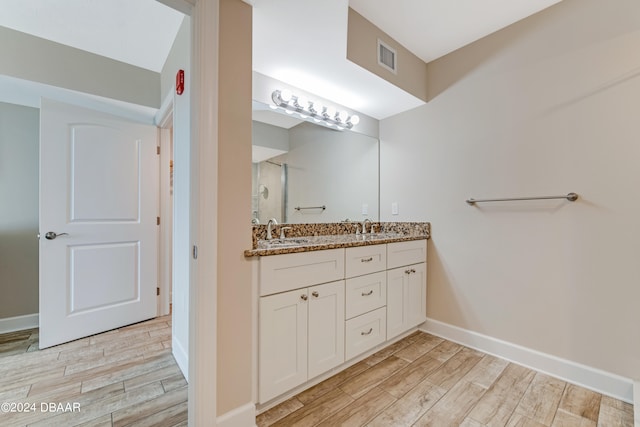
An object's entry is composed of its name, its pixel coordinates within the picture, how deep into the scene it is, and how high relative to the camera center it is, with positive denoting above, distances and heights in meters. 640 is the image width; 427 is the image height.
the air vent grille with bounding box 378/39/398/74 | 1.98 +1.23
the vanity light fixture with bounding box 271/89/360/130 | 1.98 +0.87
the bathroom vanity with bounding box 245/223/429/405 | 1.34 -0.56
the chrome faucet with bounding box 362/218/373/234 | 2.55 -0.11
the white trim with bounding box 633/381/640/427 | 1.25 -0.96
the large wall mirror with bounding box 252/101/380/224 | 1.97 +0.37
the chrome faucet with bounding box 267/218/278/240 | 1.92 -0.09
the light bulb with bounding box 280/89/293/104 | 1.97 +0.90
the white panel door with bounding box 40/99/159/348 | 2.12 -0.09
